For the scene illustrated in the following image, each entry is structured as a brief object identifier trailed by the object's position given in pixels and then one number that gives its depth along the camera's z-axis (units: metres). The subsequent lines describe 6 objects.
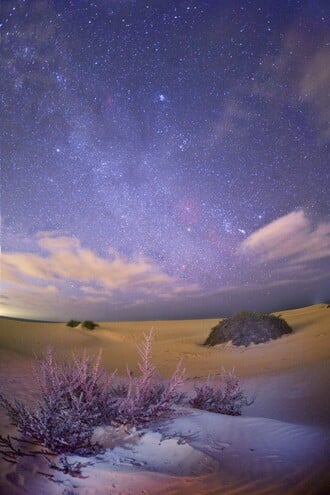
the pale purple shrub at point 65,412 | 3.29
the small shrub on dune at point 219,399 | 4.87
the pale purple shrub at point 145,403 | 3.71
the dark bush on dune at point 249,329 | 12.29
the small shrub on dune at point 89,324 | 19.76
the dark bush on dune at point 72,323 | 19.88
